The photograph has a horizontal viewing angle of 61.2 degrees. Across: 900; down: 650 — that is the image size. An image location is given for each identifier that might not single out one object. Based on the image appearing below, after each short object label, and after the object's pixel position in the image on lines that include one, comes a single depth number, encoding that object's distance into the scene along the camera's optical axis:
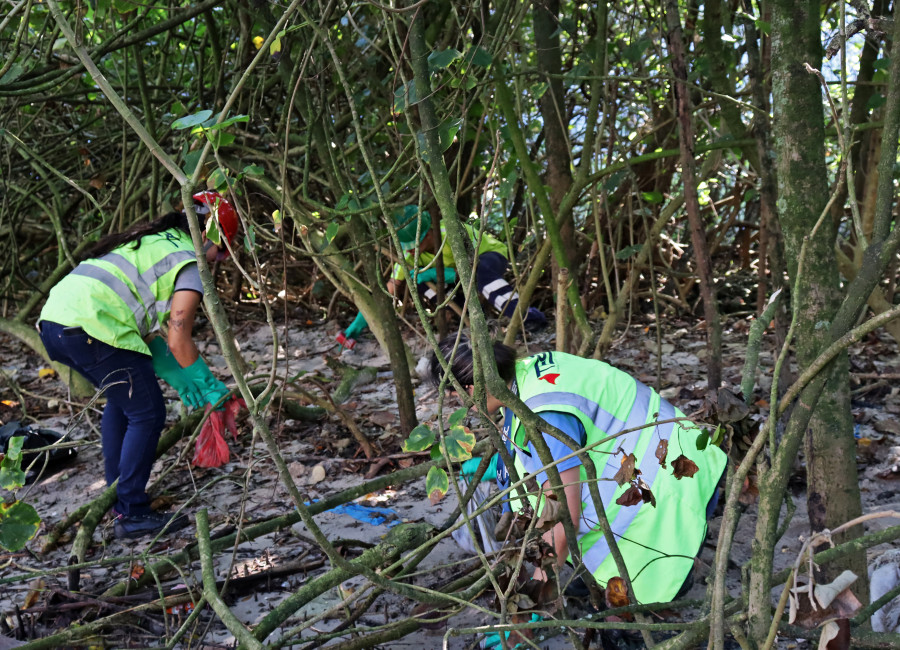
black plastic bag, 3.84
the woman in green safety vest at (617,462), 2.19
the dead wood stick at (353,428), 3.79
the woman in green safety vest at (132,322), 3.23
